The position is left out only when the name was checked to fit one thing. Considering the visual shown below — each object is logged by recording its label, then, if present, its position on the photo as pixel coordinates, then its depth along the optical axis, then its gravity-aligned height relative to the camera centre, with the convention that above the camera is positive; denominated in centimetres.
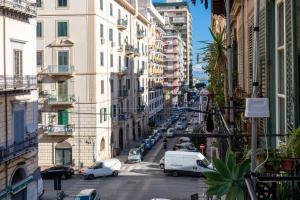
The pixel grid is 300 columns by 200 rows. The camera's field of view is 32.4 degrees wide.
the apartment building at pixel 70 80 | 4112 +97
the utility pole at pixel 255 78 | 482 +13
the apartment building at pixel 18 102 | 2486 -49
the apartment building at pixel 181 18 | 13388 +1939
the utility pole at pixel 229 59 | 1089 +67
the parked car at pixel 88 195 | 2653 -537
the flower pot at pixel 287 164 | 506 -73
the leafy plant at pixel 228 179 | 432 -76
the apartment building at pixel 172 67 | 9775 +467
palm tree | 1317 +108
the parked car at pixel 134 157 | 4383 -558
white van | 3659 -514
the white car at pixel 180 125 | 6712 -456
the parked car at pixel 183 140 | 5322 -507
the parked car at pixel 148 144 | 5142 -535
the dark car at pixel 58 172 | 3675 -577
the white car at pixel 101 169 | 3691 -560
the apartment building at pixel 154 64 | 7202 +426
